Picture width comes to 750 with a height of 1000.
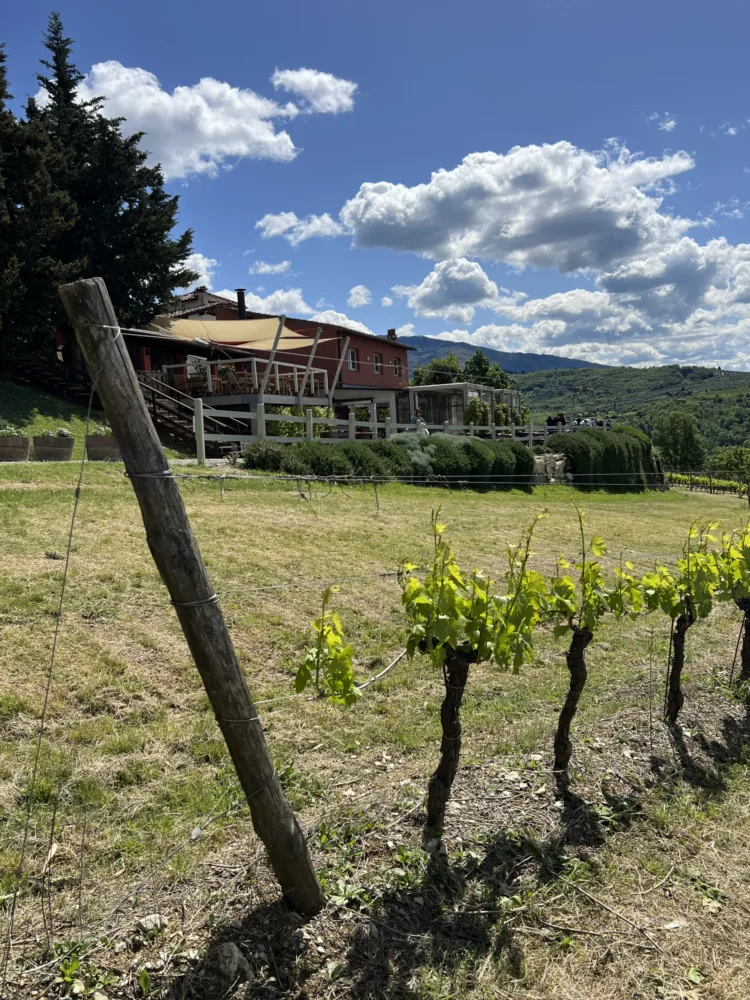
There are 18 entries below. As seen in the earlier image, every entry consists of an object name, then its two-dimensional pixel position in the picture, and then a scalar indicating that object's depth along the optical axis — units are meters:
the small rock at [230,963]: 2.54
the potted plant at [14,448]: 13.20
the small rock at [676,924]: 2.88
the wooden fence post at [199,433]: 15.23
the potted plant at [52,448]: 13.41
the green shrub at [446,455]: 19.33
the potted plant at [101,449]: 13.88
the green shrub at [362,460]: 16.59
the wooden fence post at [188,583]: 2.38
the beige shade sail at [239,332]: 22.14
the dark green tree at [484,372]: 61.28
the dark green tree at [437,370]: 62.44
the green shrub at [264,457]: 15.48
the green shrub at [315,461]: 15.42
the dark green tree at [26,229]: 18.94
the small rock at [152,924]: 2.71
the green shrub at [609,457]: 26.41
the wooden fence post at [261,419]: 17.69
